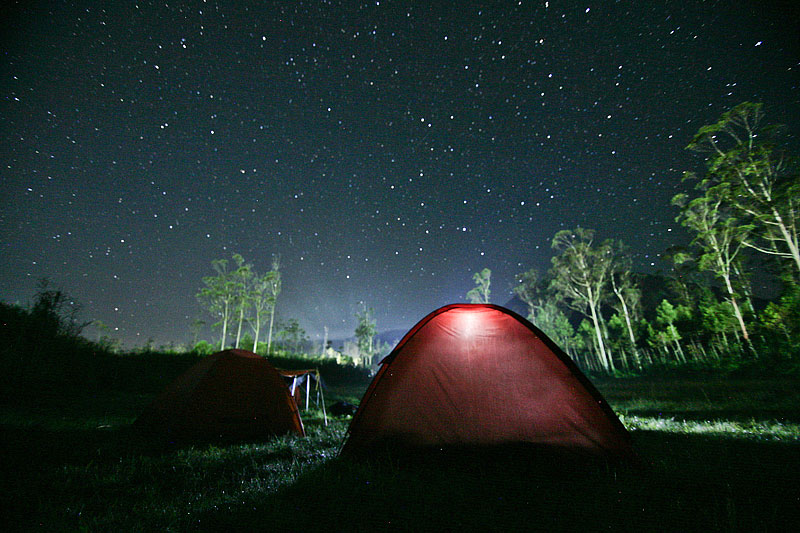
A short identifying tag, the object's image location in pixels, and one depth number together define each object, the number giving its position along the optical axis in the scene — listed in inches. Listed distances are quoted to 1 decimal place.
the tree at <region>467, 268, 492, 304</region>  1728.6
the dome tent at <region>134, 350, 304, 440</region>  236.1
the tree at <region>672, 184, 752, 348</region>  745.0
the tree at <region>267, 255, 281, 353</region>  1466.5
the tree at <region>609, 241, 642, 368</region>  1244.5
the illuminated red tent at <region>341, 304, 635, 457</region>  156.6
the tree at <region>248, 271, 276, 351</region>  1456.7
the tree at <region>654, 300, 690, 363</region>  1109.7
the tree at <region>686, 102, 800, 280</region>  562.3
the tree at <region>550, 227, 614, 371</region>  1226.0
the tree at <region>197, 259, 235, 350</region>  1430.9
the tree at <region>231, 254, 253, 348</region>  1432.1
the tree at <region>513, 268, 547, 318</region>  2161.7
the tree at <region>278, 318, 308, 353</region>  1754.4
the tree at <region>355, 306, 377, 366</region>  2369.6
